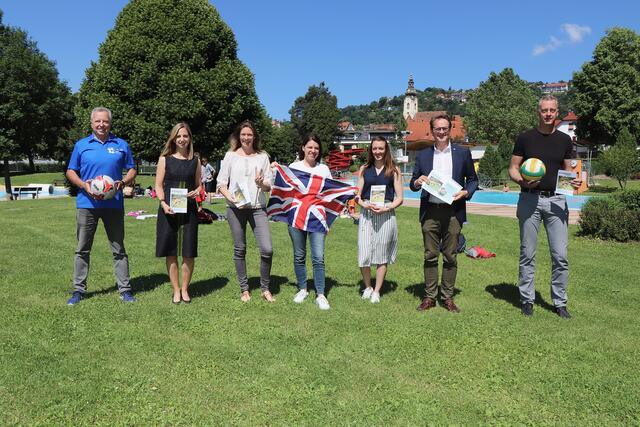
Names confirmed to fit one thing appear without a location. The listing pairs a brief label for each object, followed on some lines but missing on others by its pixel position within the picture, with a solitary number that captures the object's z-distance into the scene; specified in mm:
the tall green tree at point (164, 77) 22141
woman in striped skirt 5430
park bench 27594
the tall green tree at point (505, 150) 39469
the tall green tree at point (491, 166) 36531
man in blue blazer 5145
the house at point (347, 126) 127750
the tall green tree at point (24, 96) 24622
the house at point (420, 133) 74956
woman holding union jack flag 5477
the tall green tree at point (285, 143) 73625
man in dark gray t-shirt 5004
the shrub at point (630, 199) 10250
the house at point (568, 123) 84488
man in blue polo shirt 5312
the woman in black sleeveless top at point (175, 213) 5320
